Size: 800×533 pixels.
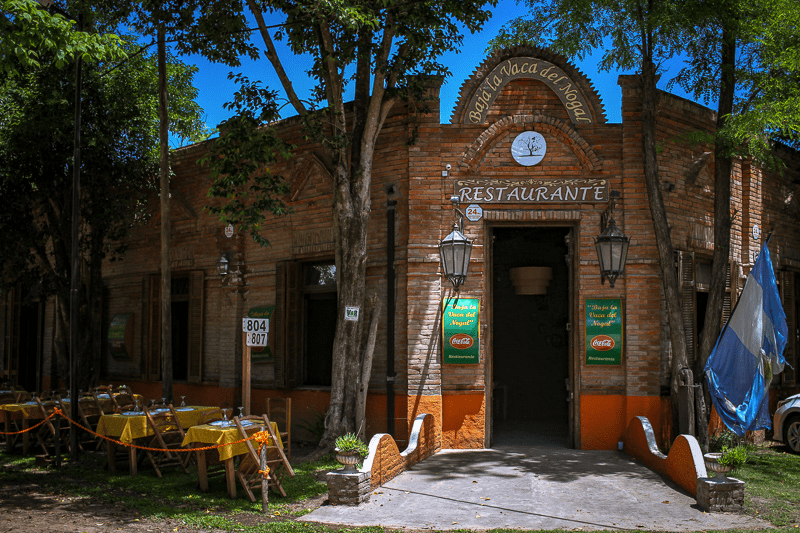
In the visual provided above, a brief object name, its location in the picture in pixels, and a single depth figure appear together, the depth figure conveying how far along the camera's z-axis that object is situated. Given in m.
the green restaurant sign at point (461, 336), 10.72
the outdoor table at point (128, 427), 9.22
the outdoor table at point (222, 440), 7.80
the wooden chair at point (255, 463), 7.68
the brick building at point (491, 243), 10.65
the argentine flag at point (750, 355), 10.13
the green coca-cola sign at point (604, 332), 10.59
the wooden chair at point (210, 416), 9.89
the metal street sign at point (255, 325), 8.78
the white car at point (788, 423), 11.42
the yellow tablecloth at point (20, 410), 11.01
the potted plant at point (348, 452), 7.55
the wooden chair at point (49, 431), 10.80
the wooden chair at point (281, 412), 9.92
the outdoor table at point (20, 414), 11.02
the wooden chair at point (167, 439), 9.30
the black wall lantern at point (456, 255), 10.36
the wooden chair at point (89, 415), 11.02
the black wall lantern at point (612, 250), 10.05
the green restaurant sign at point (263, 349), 12.87
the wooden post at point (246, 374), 8.93
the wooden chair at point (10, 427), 11.48
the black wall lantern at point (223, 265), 13.41
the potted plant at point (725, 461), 7.28
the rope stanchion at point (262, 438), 7.51
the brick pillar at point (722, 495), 7.11
